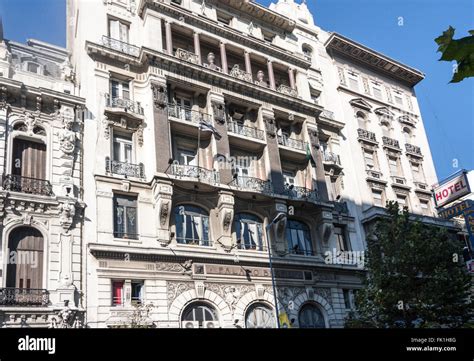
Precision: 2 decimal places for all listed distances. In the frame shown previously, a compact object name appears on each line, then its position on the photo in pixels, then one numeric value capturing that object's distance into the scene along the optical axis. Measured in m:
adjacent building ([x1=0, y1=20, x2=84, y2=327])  19.12
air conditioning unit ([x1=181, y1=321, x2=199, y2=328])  21.96
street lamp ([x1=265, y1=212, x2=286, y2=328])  23.24
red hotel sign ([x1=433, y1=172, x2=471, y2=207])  34.78
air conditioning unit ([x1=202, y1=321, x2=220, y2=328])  22.55
